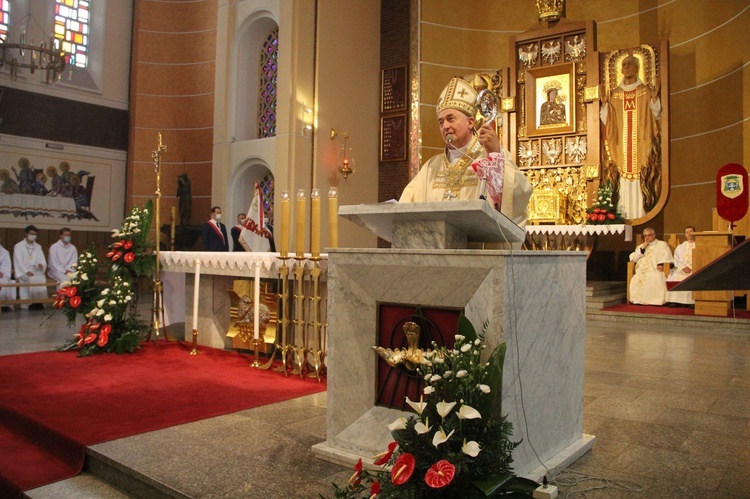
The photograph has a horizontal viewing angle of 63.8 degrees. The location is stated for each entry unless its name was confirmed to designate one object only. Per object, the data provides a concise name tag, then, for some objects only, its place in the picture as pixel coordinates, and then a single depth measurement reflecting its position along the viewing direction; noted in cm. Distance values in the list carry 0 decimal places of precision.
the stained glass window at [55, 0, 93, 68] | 1316
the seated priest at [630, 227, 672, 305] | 988
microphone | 288
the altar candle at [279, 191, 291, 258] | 475
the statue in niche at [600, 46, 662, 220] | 1070
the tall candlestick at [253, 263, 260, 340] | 479
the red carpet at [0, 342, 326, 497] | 313
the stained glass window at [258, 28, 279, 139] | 1201
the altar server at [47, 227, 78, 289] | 1195
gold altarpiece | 1085
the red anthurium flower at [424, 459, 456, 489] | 188
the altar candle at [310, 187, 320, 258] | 447
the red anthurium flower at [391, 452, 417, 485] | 194
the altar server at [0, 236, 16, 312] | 1114
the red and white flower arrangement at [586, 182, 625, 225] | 1023
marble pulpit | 232
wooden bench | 943
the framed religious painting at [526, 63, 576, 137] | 1138
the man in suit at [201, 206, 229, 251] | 938
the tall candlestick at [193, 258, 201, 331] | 537
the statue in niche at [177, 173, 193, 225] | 1342
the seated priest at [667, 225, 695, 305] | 956
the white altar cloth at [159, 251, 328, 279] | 518
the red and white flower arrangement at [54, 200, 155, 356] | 558
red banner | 705
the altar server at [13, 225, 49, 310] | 1134
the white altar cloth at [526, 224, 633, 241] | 1014
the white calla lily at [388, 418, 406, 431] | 218
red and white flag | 624
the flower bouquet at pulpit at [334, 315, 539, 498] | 198
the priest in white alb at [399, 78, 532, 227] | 285
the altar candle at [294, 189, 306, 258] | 453
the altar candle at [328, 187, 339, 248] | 428
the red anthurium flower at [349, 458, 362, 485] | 215
